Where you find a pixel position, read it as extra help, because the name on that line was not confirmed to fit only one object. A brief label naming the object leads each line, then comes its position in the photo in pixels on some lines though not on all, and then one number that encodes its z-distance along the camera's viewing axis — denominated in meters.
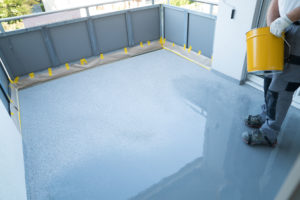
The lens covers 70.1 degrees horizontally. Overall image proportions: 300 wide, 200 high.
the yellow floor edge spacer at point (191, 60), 3.55
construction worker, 1.62
